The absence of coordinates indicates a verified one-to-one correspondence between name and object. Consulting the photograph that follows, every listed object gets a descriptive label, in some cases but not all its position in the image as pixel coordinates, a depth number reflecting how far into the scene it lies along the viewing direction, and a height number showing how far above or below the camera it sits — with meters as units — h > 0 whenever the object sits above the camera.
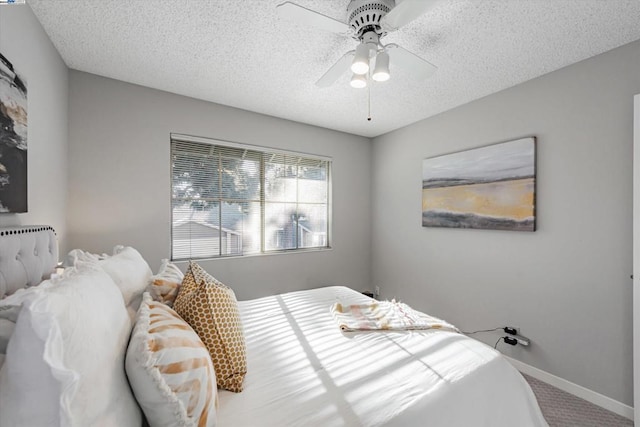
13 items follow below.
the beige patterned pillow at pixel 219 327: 1.12 -0.52
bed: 0.72 -0.75
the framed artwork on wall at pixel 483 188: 2.36 +0.26
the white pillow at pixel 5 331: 0.62 -0.29
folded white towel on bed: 1.67 -0.72
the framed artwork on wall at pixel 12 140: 1.25 +0.36
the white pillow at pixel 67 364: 0.52 -0.34
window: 2.77 +0.15
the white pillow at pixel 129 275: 1.22 -0.32
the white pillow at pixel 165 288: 1.36 -0.41
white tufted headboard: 1.08 -0.21
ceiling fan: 1.30 +1.00
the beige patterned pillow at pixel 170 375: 0.76 -0.51
